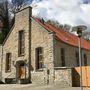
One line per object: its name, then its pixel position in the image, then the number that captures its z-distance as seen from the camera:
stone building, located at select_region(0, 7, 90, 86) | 11.82
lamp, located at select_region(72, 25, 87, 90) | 6.06
